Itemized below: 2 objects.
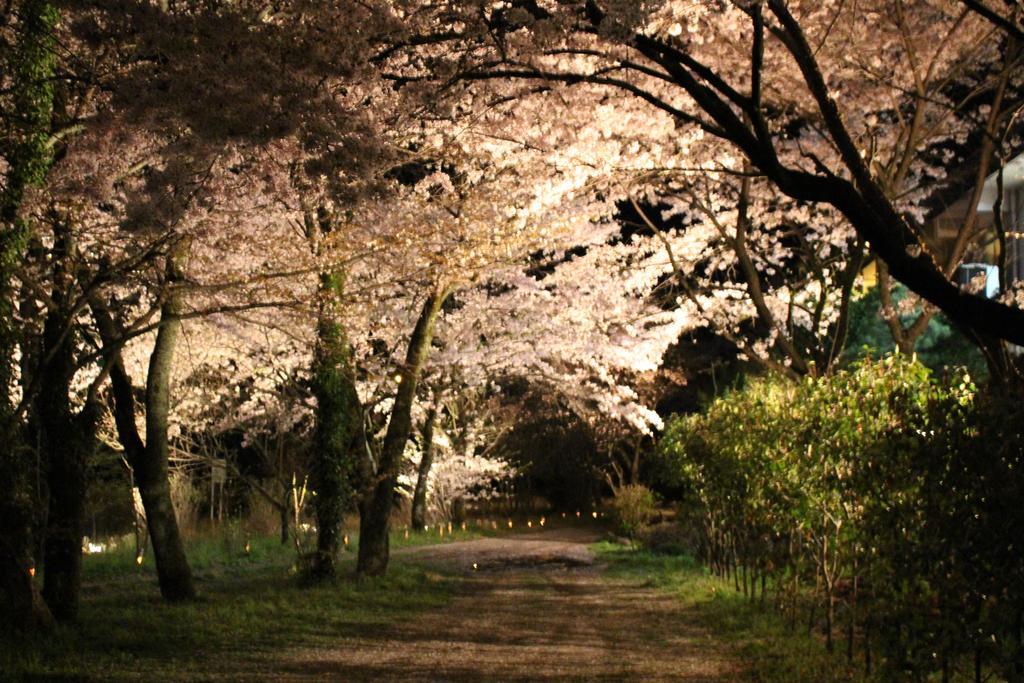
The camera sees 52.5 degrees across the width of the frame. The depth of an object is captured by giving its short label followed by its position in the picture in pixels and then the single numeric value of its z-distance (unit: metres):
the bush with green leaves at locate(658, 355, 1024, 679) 4.74
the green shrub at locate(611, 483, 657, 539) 25.16
